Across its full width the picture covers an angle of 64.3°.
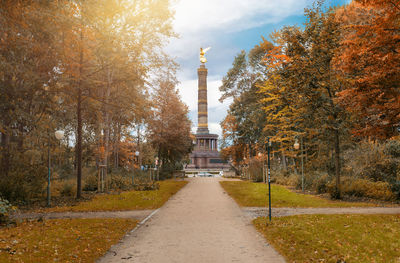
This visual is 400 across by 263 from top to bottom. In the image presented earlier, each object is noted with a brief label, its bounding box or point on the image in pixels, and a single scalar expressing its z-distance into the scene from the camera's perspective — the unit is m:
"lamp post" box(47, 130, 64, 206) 14.91
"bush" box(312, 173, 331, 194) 20.48
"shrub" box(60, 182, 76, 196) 19.48
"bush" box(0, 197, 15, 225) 9.71
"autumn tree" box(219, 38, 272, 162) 39.34
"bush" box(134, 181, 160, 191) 23.23
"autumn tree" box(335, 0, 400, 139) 12.13
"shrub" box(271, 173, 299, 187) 25.34
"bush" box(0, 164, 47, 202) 14.90
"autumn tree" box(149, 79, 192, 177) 37.53
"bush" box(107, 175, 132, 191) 23.50
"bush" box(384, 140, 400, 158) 19.41
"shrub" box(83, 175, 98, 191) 22.30
